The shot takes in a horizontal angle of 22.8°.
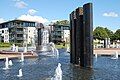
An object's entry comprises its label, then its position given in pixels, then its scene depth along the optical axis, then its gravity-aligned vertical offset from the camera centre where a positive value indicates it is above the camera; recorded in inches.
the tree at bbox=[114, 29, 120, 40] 5859.7 +141.5
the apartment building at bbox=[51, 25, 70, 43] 6181.1 +194.4
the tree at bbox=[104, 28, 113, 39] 6213.1 +212.1
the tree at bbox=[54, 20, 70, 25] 6979.8 +484.6
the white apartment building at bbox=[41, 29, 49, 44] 5808.6 +125.2
